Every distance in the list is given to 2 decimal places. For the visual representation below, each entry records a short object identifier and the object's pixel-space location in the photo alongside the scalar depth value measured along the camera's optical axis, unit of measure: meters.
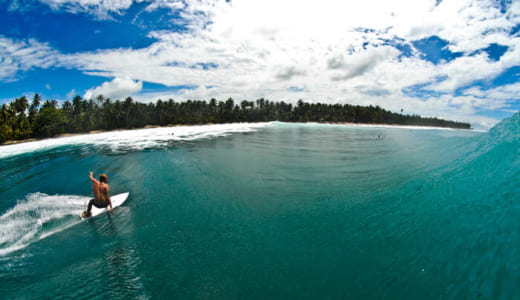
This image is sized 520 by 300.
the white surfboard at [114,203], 10.04
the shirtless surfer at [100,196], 9.66
